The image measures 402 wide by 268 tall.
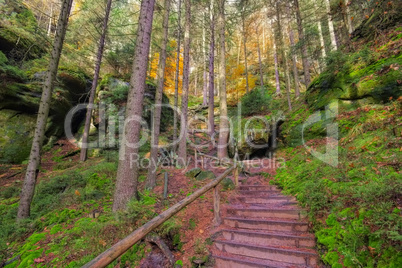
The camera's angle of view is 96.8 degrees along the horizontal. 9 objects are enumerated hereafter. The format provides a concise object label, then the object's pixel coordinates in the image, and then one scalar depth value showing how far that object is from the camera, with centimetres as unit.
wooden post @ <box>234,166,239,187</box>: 729
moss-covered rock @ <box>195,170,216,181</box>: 853
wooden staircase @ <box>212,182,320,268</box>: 359
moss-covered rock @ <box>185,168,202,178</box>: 883
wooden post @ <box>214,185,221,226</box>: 508
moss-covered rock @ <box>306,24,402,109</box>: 629
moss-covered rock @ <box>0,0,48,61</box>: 1160
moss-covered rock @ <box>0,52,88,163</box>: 1102
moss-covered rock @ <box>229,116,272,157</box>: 1123
